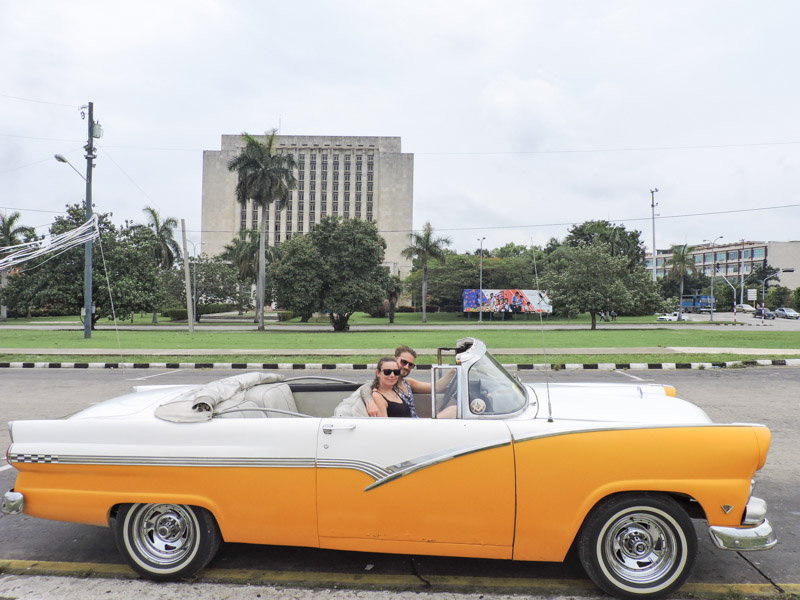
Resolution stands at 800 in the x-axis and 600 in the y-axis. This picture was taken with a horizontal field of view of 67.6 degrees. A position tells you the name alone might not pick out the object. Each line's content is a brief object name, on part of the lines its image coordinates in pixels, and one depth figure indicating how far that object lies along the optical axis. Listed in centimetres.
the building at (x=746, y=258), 10969
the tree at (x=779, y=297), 8075
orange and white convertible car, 318
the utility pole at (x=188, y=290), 3070
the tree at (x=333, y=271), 3631
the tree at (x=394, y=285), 3869
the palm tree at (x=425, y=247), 5619
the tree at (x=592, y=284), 3969
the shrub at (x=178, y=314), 5559
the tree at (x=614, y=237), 7506
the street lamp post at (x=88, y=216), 2538
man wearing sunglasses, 433
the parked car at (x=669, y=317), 6459
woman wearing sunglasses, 406
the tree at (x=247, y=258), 6198
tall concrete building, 10588
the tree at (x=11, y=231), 5456
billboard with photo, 6006
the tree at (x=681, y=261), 7456
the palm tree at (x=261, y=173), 4169
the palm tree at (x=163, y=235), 5952
